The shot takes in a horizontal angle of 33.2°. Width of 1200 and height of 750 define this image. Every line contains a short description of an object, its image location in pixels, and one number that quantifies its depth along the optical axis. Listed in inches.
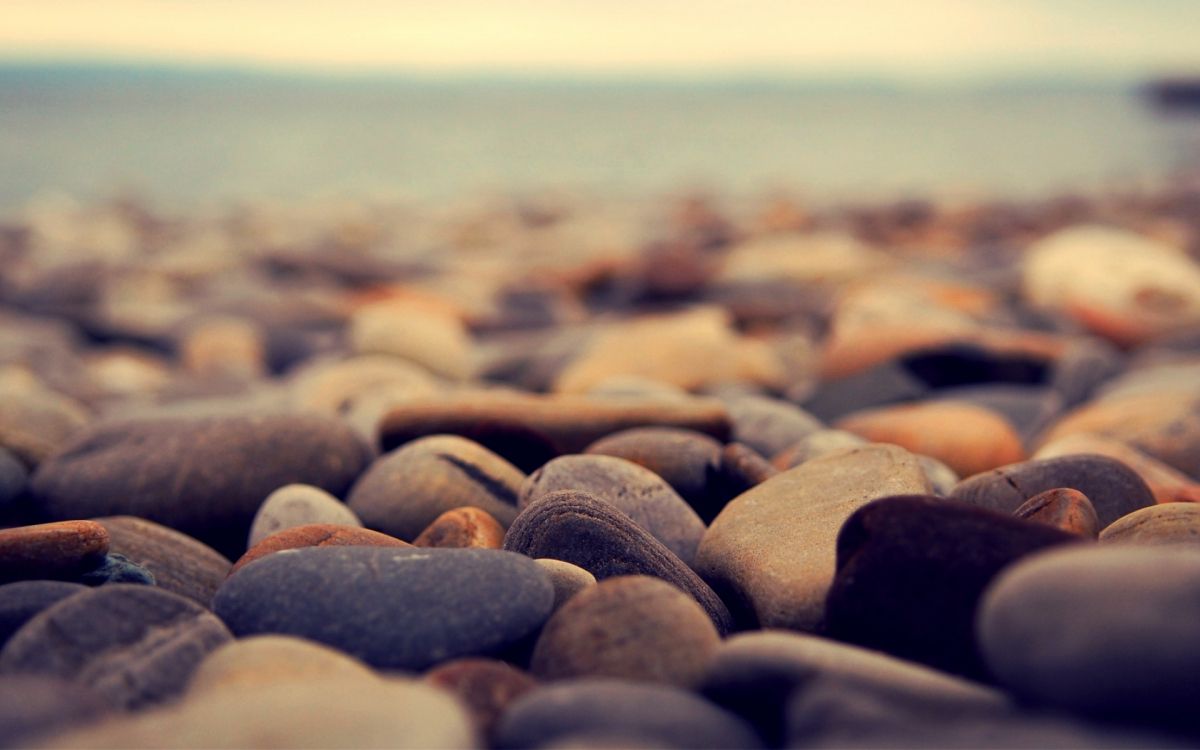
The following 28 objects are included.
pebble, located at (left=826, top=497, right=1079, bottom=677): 18.4
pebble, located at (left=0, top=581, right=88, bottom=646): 19.0
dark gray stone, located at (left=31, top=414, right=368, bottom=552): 23.3
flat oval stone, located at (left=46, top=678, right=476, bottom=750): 16.4
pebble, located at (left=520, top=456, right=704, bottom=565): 21.9
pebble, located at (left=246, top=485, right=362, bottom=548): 22.2
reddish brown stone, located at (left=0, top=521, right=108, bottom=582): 19.8
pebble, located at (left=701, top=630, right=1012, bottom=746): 17.4
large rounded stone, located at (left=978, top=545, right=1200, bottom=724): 16.8
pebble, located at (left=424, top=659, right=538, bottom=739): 17.9
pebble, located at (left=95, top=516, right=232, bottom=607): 21.0
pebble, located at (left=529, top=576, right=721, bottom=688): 18.5
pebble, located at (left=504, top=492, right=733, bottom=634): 20.2
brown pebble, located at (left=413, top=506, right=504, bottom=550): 21.2
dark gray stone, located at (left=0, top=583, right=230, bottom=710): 18.2
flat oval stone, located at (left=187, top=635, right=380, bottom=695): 17.9
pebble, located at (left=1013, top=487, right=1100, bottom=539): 19.7
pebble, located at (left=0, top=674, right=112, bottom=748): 17.0
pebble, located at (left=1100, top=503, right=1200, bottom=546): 19.6
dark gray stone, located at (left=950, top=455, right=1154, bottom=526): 21.4
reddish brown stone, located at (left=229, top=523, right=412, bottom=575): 20.7
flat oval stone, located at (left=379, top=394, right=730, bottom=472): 24.2
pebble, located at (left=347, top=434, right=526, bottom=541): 22.6
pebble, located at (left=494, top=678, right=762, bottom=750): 17.4
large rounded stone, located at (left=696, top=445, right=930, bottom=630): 19.9
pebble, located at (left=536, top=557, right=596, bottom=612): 19.8
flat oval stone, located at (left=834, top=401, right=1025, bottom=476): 25.4
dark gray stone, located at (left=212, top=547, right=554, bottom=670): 18.7
